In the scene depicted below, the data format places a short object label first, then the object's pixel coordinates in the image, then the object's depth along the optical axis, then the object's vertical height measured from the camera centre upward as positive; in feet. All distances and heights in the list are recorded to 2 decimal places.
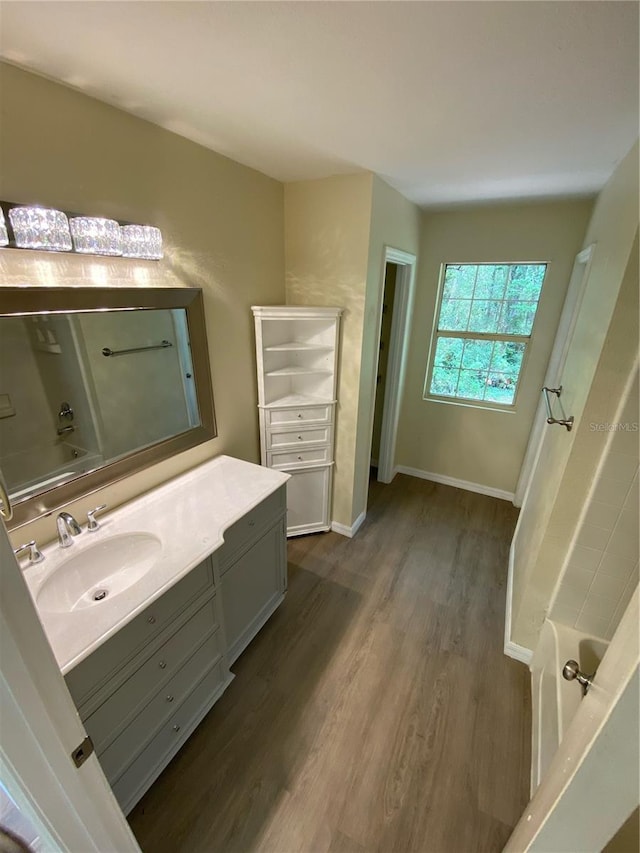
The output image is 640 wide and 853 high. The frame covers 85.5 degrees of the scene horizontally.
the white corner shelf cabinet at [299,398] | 7.07 -2.17
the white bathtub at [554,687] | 4.00 -4.56
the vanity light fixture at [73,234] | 3.45 +0.58
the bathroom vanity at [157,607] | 3.44 -3.44
